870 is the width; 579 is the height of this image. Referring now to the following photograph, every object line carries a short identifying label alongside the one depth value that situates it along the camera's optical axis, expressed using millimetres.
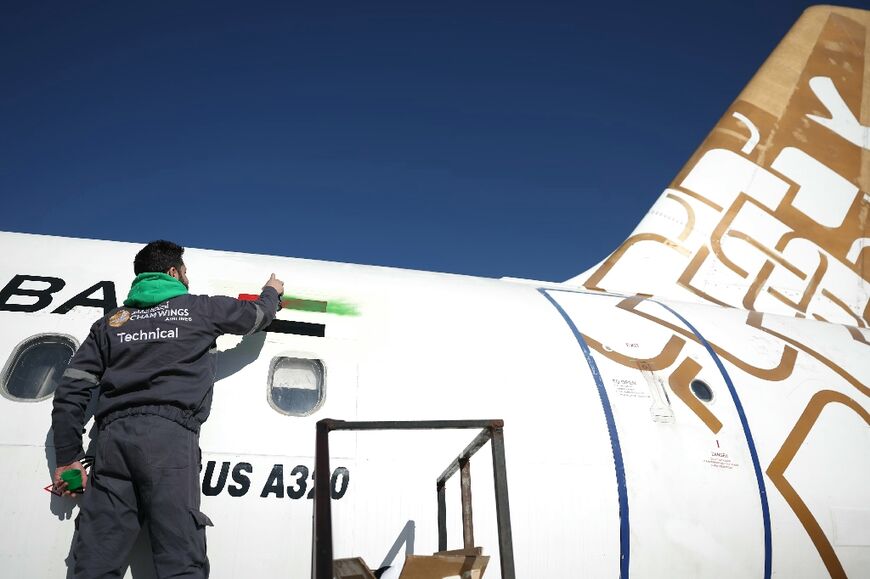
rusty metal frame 2238
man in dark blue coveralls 3107
